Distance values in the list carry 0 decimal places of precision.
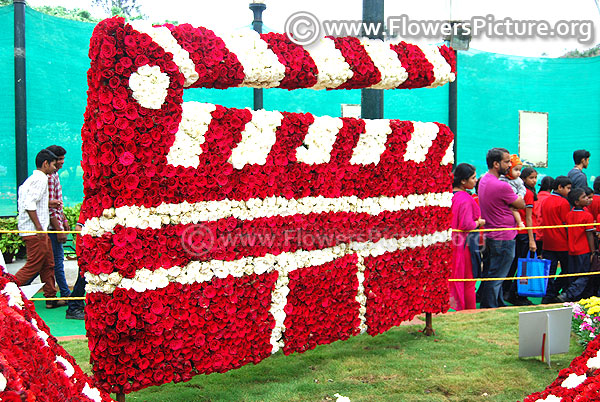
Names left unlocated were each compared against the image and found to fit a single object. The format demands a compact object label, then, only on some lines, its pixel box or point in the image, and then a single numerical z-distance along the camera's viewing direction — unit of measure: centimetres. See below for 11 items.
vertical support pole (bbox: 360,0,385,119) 680
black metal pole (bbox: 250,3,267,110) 1091
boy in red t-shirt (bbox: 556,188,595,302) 848
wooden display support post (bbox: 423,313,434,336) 680
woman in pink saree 773
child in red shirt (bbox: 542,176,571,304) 871
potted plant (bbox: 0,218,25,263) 1059
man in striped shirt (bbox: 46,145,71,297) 776
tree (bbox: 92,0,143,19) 2393
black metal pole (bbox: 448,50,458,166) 1052
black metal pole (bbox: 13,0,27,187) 945
